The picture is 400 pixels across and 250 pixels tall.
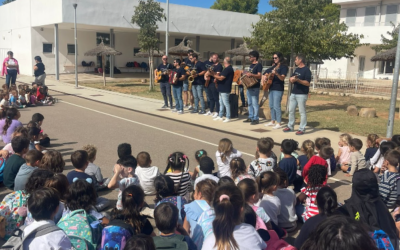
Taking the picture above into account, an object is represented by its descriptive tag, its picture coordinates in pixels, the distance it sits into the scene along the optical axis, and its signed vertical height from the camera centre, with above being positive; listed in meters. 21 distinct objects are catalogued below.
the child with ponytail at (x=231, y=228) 2.81 -1.18
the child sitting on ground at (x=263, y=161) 5.45 -1.27
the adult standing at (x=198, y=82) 12.68 -0.35
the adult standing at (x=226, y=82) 11.51 -0.29
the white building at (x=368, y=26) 35.06 +4.95
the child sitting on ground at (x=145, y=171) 5.41 -1.46
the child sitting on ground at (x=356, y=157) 6.74 -1.42
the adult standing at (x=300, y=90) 10.03 -0.39
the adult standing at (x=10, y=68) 16.33 -0.12
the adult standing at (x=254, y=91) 11.07 -0.52
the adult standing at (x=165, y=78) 13.70 -0.27
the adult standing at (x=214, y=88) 11.99 -0.51
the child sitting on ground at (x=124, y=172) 5.25 -1.43
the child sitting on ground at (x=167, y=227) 3.15 -1.33
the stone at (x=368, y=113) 14.33 -1.32
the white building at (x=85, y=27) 27.19 +3.39
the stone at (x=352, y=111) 14.64 -1.30
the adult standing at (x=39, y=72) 15.85 -0.25
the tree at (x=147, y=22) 20.95 +2.72
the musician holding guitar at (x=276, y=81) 10.60 -0.19
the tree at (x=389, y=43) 28.37 +2.80
